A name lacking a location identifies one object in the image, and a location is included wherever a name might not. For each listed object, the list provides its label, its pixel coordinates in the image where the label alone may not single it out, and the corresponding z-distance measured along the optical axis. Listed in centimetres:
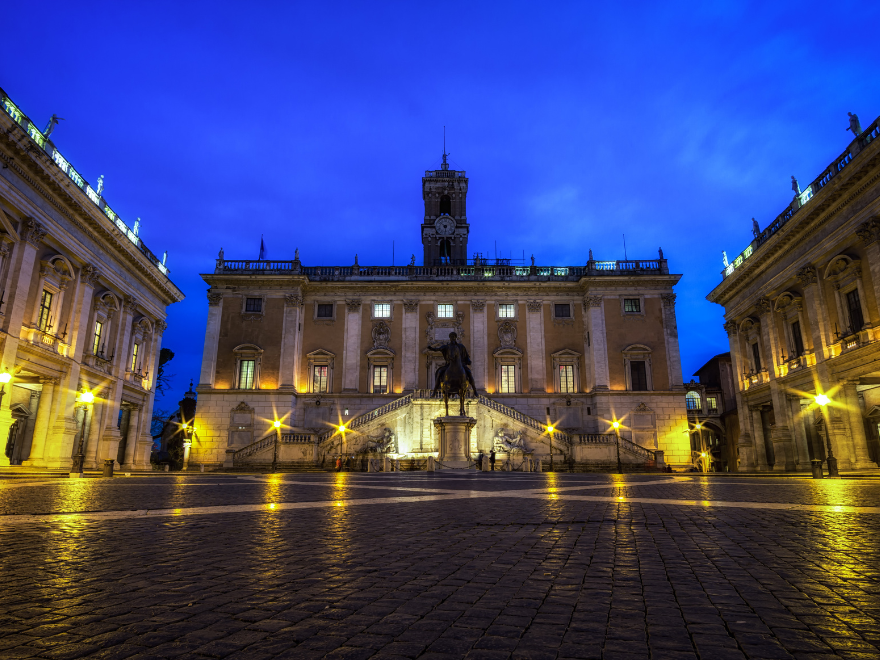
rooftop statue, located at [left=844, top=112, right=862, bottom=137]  2654
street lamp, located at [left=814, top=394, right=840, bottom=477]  2110
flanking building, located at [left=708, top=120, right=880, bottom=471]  2458
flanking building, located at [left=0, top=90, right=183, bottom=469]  2288
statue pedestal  2464
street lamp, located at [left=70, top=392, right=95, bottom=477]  2180
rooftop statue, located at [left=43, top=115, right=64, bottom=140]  2630
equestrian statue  2445
